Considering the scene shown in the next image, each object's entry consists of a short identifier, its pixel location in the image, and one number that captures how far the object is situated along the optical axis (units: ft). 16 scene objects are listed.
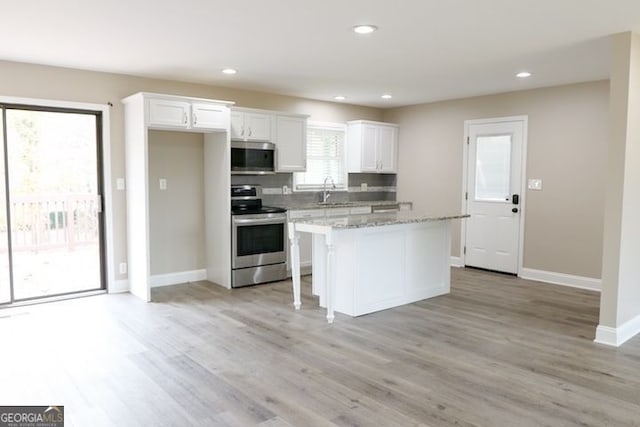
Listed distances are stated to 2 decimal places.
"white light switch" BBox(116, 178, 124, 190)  17.54
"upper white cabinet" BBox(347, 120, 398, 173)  24.49
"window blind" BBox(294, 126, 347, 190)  23.35
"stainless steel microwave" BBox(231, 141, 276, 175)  19.22
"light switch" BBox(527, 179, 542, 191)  20.34
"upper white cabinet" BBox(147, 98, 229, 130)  16.46
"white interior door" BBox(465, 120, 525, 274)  21.16
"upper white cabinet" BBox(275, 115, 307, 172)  20.76
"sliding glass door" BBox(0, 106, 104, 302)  15.92
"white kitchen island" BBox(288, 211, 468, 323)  14.60
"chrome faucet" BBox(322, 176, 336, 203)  24.06
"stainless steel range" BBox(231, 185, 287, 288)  18.60
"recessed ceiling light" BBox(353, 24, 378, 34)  11.82
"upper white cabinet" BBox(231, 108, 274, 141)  19.19
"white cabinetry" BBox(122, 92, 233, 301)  16.39
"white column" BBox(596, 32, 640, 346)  12.27
